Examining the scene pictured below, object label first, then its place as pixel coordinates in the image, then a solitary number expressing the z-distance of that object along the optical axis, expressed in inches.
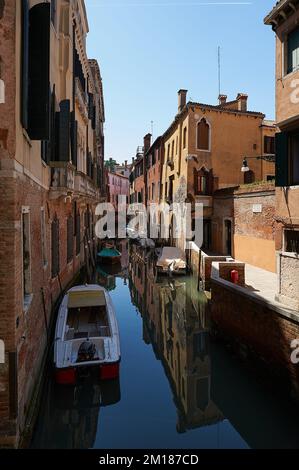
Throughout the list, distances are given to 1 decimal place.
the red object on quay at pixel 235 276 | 372.5
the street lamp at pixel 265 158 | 549.3
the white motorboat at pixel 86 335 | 245.1
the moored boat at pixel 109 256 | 805.2
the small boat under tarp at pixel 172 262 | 658.2
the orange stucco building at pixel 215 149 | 730.8
